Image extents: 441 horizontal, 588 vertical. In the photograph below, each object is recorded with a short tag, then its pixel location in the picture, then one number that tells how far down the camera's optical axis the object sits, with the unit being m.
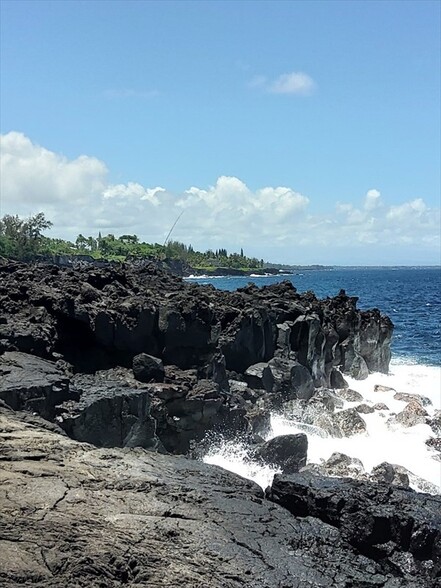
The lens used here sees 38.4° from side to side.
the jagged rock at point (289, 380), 28.36
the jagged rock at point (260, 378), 27.92
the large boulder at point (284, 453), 20.52
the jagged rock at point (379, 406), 31.05
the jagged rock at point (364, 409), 30.03
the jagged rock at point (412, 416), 28.00
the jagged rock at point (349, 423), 26.36
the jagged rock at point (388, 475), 20.02
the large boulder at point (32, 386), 15.13
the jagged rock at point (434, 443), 24.78
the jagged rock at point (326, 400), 28.89
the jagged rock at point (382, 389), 35.25
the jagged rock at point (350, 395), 32.59
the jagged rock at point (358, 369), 38.50
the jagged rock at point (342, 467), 20.23
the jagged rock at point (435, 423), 27.23
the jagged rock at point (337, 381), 35.34
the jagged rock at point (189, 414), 20.77
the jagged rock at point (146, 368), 21.53
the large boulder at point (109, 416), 16.05
